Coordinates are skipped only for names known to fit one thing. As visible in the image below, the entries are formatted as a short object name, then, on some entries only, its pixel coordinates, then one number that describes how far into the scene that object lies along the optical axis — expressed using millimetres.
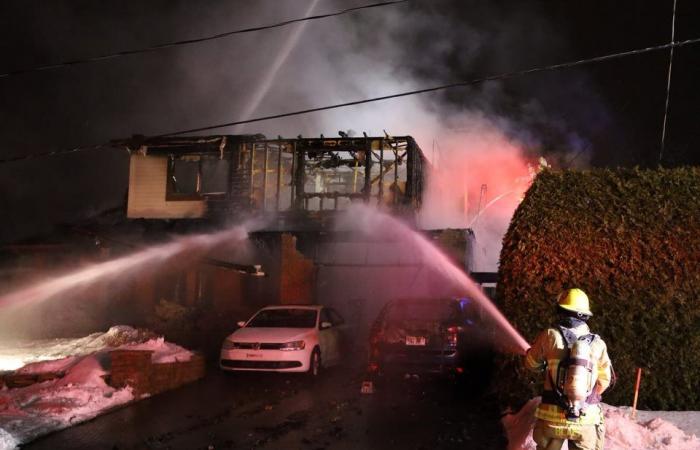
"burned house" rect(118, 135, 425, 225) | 20719
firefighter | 4438
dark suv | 9711
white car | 10898
